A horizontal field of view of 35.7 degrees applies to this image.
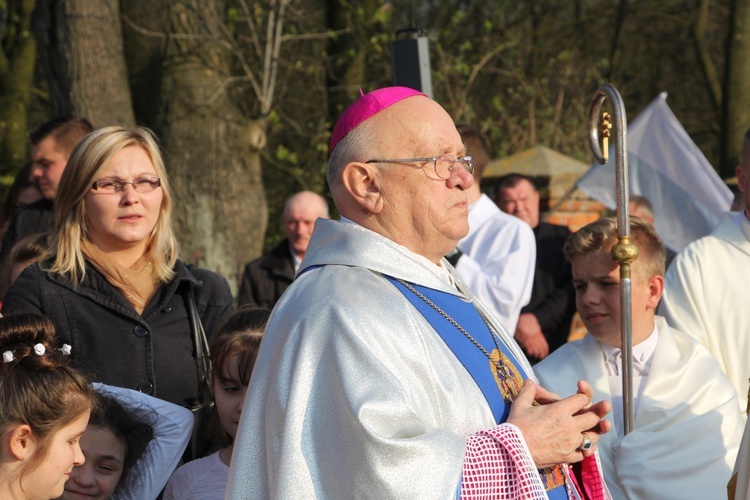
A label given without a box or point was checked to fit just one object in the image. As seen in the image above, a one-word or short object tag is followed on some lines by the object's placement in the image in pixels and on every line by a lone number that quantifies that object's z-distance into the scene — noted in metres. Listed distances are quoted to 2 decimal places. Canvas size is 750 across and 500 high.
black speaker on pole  6.03
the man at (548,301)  6.56
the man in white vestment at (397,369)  2.86
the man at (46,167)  5.79
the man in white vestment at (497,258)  6.06
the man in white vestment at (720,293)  5.11
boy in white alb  4.29
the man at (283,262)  7.13
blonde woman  4.09
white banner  7.71
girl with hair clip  3.35
